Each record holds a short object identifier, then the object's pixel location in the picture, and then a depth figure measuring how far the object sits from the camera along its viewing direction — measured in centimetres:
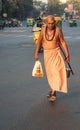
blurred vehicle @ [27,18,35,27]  9768
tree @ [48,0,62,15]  17904
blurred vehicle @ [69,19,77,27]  9059
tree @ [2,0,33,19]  11809
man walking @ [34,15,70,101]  932
